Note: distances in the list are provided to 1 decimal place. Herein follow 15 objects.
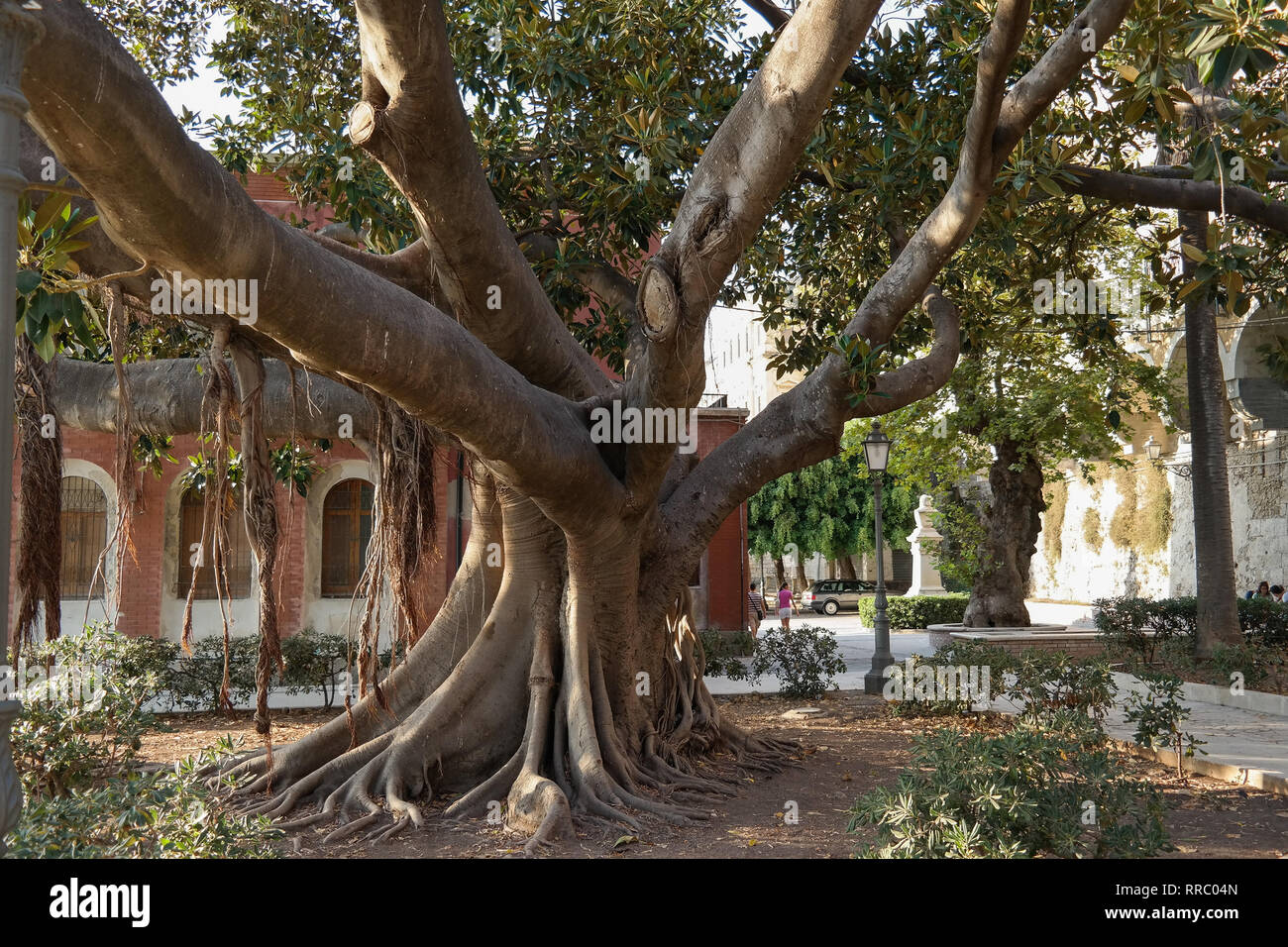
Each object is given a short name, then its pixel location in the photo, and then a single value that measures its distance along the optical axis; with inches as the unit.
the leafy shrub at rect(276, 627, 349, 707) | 467.2
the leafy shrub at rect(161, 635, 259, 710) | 442.3
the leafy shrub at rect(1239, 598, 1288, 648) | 574.9
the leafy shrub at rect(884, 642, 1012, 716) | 388.8
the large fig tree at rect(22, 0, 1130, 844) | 139.3
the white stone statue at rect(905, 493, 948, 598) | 1002.1
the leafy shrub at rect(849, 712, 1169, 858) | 148.9
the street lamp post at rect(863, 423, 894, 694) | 523.2
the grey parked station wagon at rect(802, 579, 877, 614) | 1408.7
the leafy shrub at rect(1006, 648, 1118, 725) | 320.5
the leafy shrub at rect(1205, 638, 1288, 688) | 440.5
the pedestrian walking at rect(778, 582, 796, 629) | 916.7
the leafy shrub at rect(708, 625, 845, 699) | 497.4
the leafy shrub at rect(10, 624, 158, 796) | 214.7
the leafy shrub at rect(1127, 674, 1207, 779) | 291.9
